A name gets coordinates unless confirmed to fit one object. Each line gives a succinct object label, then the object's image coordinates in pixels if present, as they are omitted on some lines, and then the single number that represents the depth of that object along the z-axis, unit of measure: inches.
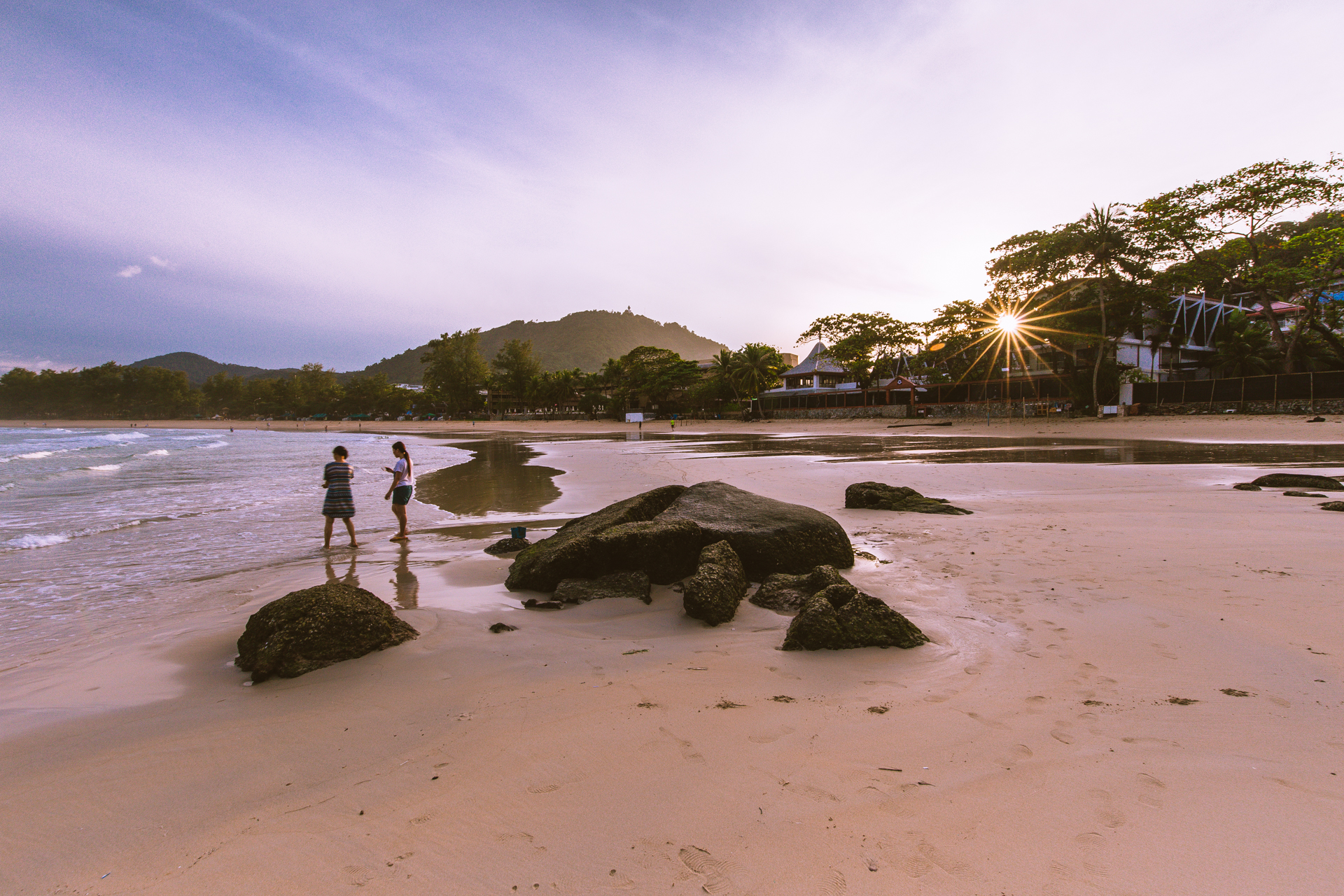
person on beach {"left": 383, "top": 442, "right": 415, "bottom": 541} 364.9
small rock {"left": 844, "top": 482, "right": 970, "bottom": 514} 374.3
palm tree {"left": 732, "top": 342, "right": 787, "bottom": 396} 2390.5
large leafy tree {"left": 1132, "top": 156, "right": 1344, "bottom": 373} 1099.9
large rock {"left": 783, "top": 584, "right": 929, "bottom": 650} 163.5
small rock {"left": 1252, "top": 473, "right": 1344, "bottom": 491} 379.6
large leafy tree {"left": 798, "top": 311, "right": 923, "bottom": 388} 1829.5
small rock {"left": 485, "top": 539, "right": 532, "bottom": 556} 305.6
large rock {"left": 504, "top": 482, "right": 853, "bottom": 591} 234.5
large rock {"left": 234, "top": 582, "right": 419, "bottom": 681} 160.9
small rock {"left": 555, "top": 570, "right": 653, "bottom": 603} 221.3
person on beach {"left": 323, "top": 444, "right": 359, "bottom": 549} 344.5
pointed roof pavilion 2559.1
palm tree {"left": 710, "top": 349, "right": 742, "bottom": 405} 2460.6
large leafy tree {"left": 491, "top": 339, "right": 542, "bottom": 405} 3503.9
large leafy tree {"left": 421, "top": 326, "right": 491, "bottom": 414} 3629.4
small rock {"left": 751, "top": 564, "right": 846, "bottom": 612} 205.3
